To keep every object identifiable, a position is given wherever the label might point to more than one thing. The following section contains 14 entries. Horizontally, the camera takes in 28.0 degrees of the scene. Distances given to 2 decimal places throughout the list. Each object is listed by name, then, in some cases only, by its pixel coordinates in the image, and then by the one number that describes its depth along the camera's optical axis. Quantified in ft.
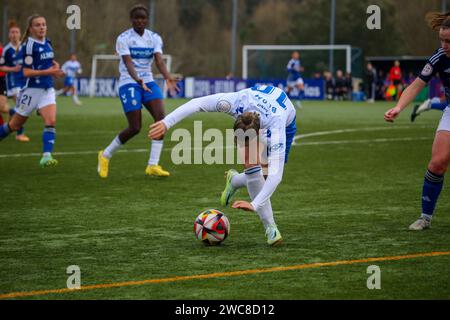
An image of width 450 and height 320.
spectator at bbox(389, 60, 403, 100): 148.77
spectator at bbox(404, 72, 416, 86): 157.58
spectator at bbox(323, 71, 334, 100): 156.76
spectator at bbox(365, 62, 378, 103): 154.20
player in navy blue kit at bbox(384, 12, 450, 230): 29.43
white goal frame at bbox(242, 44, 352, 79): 164.14
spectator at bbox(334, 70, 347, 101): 155.02
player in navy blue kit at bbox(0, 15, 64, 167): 46.82
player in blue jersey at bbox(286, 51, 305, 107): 127.54
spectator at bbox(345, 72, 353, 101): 156.35
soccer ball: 27.37
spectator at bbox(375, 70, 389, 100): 157.58
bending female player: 25.90
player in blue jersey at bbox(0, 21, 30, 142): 63.16
